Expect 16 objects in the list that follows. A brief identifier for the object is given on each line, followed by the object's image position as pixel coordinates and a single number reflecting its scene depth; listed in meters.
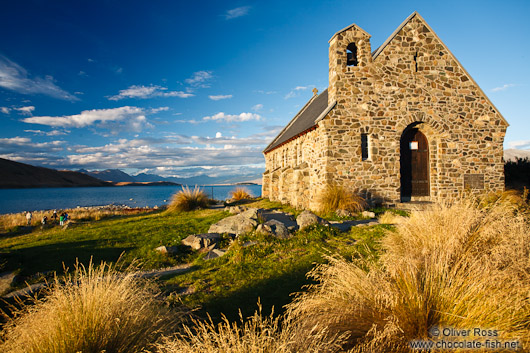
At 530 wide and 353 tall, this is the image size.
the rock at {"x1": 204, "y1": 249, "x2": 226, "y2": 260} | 7.44
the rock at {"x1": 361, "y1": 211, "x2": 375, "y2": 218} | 11.42
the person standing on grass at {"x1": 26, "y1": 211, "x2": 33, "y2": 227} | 20.65
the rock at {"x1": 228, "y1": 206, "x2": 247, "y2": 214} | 13.86
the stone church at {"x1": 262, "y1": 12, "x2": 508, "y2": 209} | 13.39
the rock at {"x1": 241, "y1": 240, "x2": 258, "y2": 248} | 7.34
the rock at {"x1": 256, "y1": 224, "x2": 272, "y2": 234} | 8.02
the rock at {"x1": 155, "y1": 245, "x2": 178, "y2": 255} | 8.00
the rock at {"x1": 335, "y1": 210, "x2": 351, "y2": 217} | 11.34
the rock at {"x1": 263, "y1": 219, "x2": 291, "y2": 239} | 7.90
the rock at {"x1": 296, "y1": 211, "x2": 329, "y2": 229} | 8.58
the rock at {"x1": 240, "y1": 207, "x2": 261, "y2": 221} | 9.84
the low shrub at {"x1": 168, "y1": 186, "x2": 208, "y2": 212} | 17.56
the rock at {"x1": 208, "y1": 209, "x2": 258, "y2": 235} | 9.05
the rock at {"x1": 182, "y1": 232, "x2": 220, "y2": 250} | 8.42
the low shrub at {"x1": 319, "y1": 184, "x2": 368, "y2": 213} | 12.09
